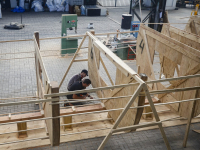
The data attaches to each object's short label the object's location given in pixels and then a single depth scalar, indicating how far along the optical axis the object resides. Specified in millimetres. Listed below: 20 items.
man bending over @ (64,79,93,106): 6546
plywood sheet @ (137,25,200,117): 4867
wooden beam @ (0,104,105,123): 5052
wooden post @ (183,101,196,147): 4928
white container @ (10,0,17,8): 22781
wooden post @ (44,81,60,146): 3458
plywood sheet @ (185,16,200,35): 7733
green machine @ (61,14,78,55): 11352
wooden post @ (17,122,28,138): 4892
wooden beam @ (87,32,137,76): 3907
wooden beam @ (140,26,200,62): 4781
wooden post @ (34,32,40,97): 6129
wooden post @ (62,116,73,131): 5156
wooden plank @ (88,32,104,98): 6070
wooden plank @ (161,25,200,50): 6130
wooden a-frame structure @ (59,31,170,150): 3604
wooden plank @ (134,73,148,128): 3663
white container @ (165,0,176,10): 26172
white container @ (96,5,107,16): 22133
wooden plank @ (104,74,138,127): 4100
